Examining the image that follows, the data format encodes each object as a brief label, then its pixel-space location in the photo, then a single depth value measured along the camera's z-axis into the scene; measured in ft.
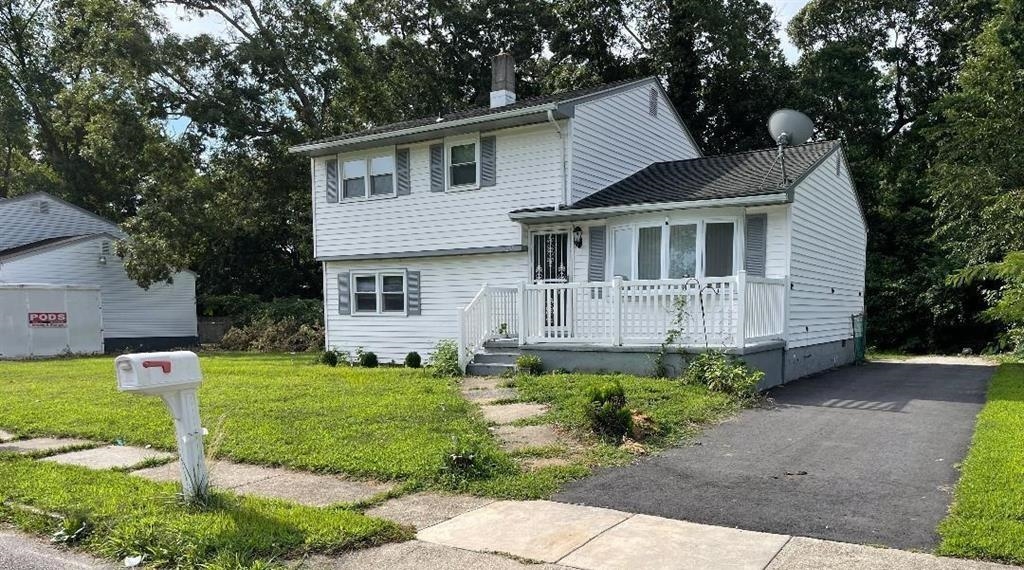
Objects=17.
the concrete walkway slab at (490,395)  31.30
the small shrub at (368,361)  51.34
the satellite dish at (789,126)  43.78
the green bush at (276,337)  75.51
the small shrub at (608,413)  22.52
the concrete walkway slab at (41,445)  23.09
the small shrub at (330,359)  52.75
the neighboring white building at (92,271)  73.82
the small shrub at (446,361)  41.34
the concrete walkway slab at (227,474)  18.63
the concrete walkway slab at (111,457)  20.89
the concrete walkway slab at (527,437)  22.22
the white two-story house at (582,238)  36.63
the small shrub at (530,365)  38.06
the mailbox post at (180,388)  14.23
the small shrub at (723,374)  30.27
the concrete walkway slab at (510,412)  26.75
